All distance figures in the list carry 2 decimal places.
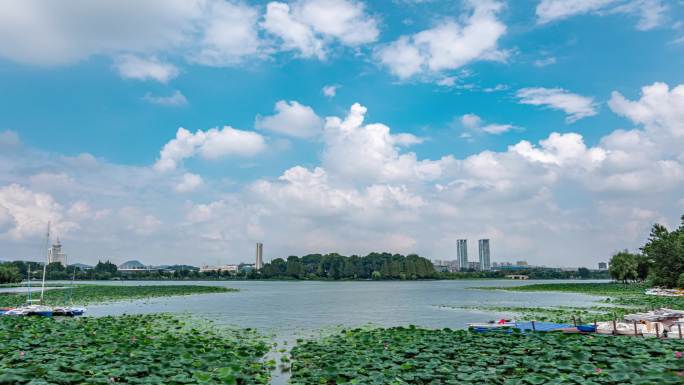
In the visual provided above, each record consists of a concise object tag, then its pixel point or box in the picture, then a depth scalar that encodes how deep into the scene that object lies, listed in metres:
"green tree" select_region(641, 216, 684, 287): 58.88
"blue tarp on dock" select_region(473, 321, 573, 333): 21.41
